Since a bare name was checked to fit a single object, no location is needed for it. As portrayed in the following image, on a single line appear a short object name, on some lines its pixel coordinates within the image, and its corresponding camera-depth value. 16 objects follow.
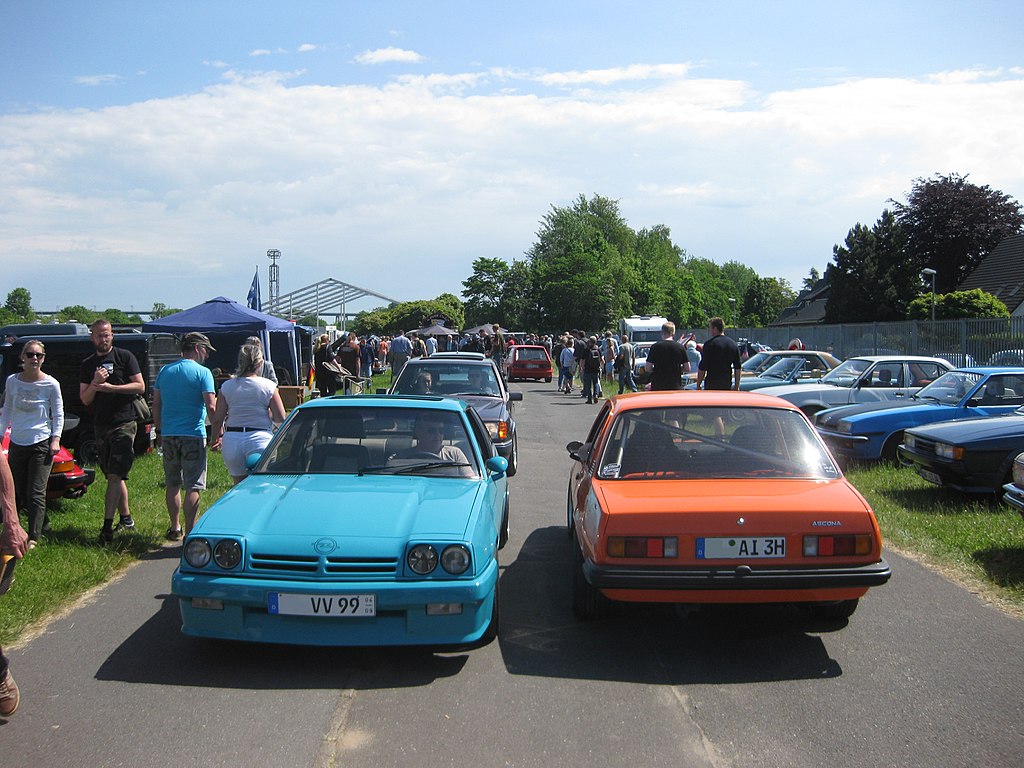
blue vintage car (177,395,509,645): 4.75
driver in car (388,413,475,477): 6.21
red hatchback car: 37.94
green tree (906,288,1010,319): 33.00
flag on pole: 25.86
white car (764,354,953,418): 15.44
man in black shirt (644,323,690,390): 13.94
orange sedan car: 5.02
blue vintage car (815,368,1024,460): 11.87
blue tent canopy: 18.22
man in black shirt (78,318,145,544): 7.84
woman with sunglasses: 7.16
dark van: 13.01
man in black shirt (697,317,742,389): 12.96
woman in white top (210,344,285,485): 7.58
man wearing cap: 7.67
